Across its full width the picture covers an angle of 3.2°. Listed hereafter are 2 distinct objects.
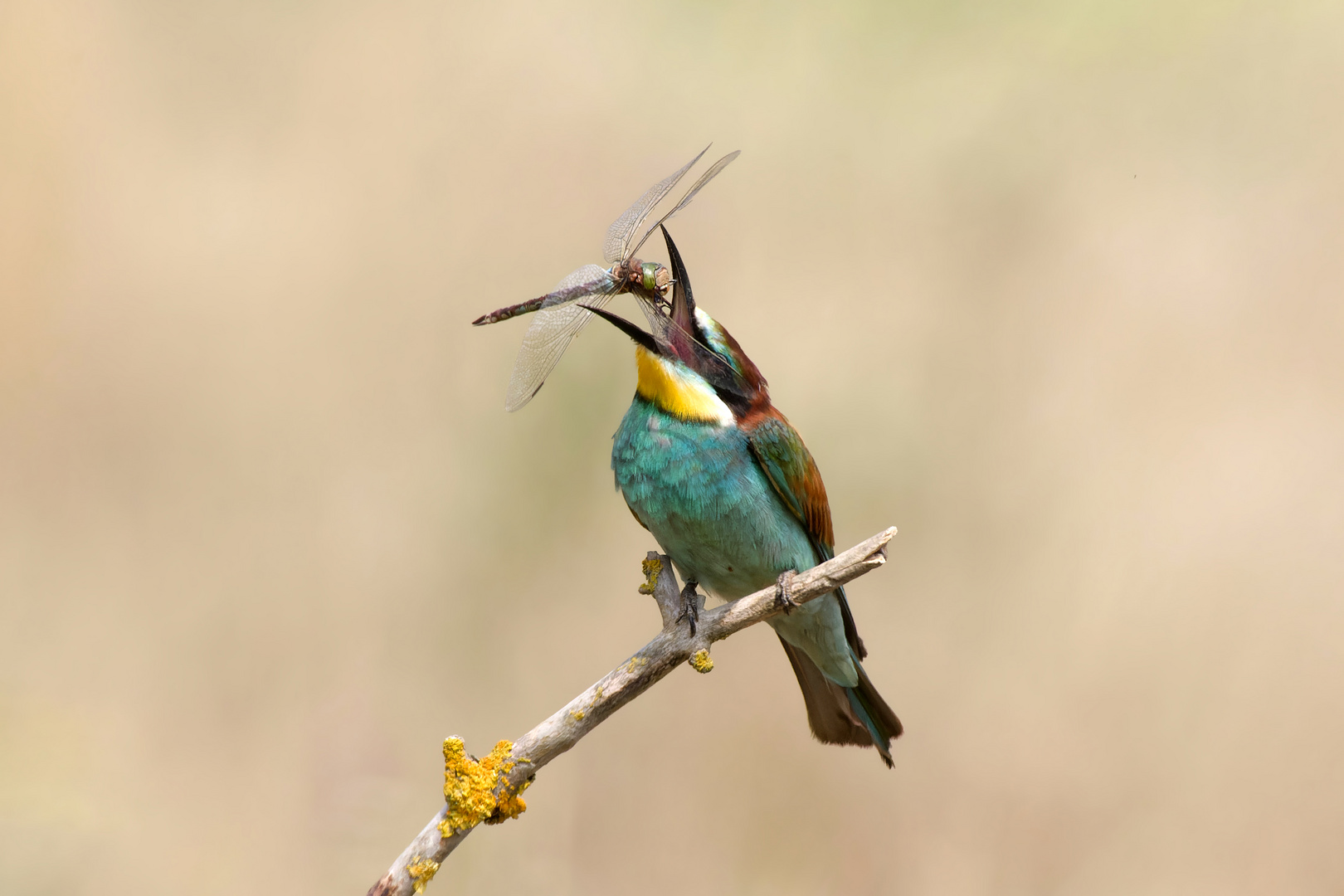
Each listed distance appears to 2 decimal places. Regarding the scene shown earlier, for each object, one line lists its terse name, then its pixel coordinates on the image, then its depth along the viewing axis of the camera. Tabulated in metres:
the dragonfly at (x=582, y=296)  7.92
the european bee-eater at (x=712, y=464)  7.94
